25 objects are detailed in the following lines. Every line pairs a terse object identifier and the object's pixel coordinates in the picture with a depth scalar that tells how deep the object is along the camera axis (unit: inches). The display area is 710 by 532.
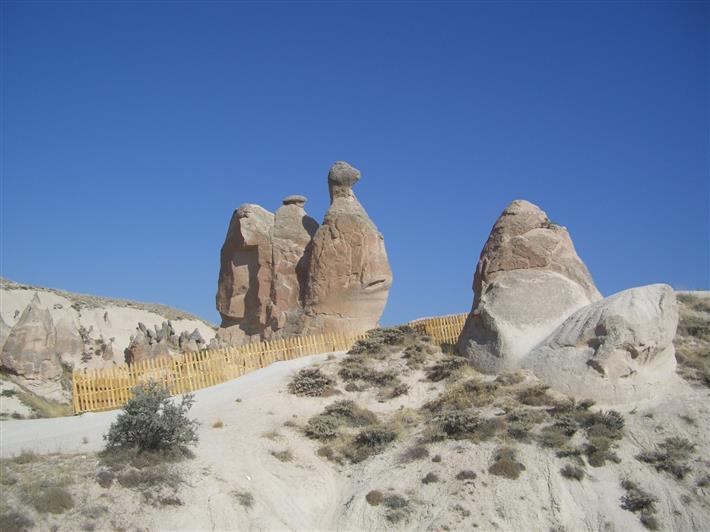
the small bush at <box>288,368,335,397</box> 652.7
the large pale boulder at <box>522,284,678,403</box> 555.8
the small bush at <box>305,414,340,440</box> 564.7
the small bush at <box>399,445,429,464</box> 507.2
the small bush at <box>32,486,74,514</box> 379.9
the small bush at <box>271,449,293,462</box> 516.1
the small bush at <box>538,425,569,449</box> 490.0
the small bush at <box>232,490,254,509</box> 439.8
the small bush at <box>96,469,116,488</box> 417.7
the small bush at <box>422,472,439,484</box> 476.1
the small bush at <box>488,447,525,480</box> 466.6
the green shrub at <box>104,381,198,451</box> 474.3
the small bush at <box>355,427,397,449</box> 543.2
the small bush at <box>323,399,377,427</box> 596.4
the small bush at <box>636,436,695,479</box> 455.5
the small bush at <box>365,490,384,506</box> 463.2
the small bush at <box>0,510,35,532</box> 352.8
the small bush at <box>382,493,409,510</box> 456.8
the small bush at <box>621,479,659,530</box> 418.3
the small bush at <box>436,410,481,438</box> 522.9
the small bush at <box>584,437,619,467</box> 470.6
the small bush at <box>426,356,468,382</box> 654.5
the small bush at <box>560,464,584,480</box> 457.1
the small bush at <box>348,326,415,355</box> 749.3
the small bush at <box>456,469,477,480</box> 468.8
